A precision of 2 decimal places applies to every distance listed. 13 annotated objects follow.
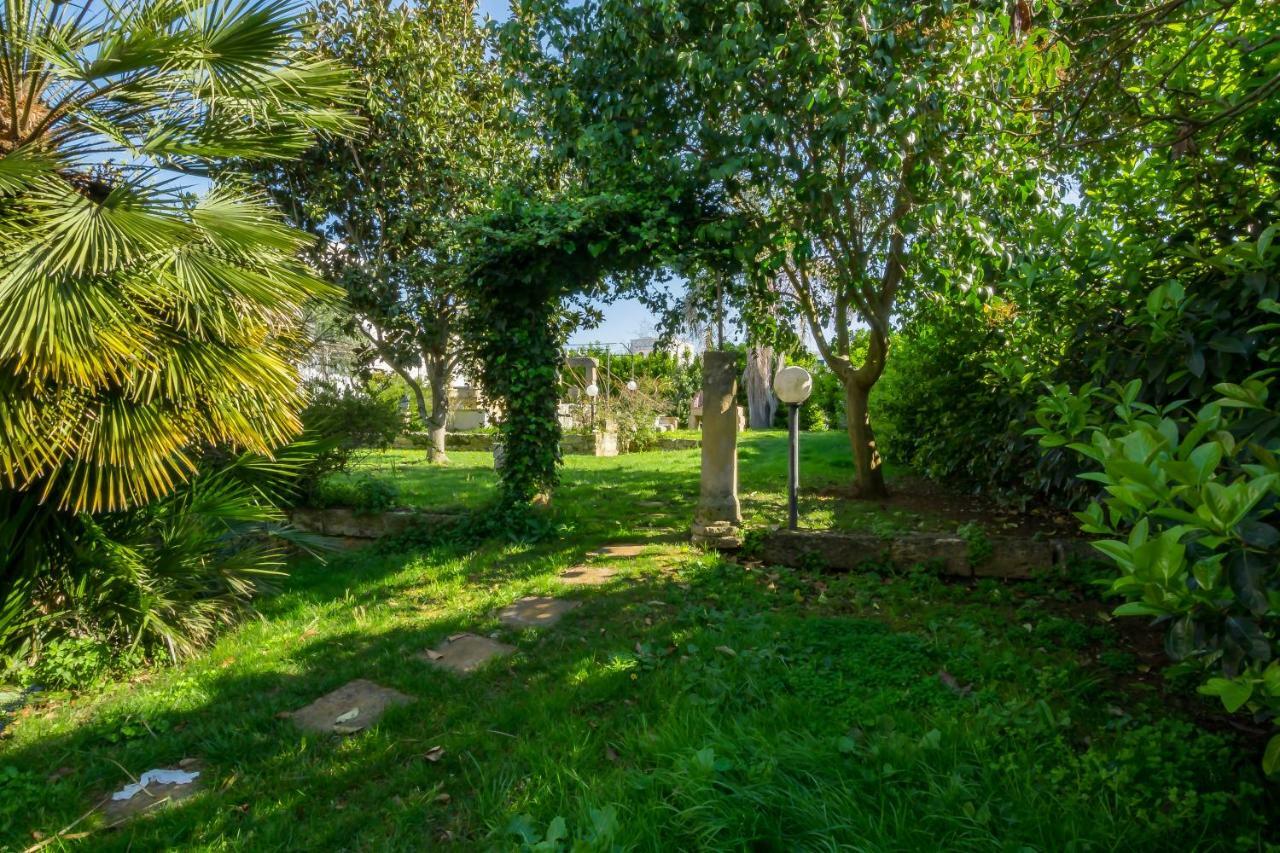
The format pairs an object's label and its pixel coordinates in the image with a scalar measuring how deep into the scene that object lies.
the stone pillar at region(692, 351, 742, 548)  5.82
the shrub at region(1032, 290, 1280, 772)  1.50
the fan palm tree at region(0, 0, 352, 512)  3.34
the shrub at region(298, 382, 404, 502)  6.44
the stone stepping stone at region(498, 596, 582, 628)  4.30
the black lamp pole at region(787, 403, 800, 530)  5.64
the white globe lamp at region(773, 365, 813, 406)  5.65
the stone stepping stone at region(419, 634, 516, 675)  3.78
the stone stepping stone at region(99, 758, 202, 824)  2.70
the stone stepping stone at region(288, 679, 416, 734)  3.22
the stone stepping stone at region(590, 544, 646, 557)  5.67
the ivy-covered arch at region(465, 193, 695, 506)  5.74
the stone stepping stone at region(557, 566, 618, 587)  4.98
